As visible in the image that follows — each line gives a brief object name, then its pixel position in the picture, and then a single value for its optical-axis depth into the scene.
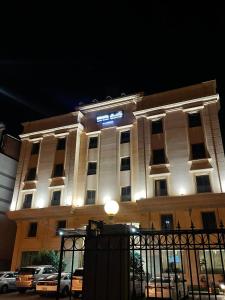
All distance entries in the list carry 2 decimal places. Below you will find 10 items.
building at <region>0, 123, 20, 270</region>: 29.88
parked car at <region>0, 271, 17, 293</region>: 17.94
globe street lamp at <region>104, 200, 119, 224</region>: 8.98
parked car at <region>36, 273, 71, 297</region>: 15.48
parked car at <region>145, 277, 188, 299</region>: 12.60
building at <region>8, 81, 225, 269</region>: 23.67
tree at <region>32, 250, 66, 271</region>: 24.19
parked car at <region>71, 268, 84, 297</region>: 14.85
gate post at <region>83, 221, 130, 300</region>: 6.57
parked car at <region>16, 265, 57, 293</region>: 17.63
